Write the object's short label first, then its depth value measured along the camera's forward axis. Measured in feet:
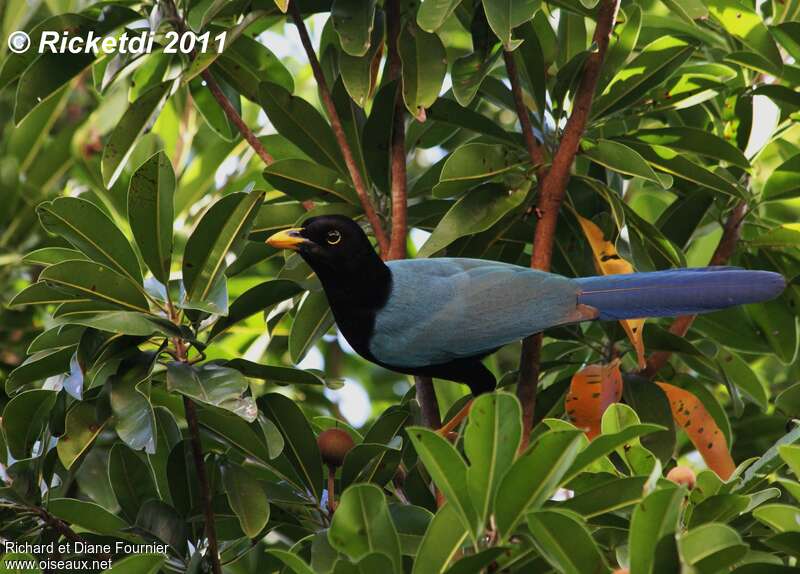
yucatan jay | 23.27
